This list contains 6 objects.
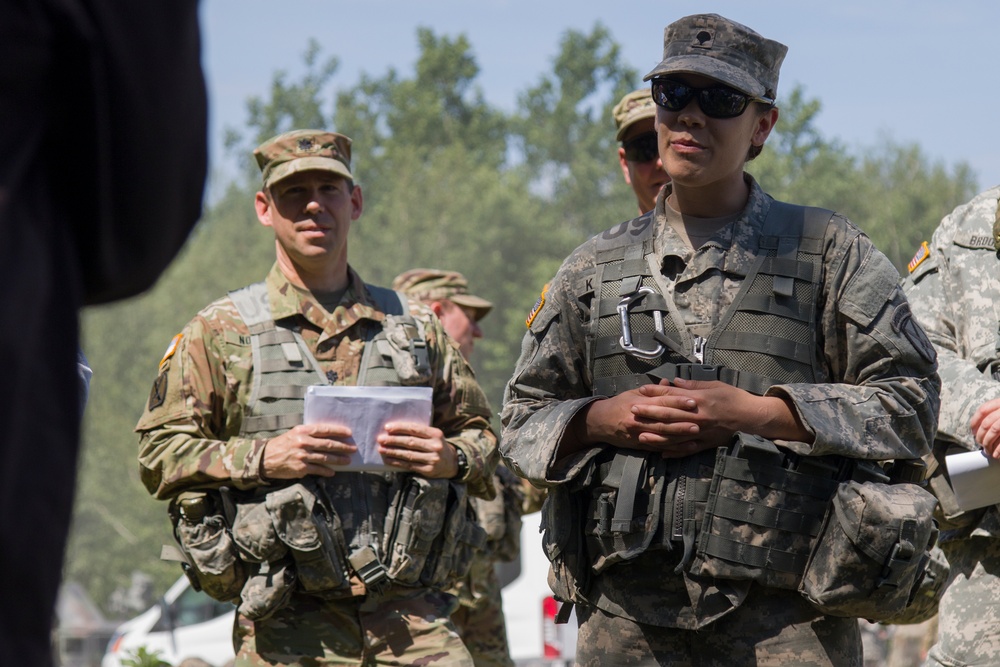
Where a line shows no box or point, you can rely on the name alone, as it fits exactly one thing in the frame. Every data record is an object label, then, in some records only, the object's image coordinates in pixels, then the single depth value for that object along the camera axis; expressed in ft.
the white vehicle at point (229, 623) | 90.50
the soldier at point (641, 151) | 44.33
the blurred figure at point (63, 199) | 11.19
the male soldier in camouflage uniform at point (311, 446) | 36.15
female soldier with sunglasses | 26.18
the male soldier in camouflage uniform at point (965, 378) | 34.30
